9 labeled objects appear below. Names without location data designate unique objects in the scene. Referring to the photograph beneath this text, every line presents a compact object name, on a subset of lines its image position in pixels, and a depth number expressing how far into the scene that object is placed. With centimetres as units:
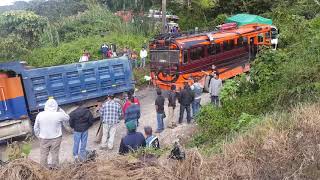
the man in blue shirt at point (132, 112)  1251
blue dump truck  1324
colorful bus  1744
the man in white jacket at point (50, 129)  953
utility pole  2158
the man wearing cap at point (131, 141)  812
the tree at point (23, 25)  2569
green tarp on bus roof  2455
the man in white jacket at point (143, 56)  2176
